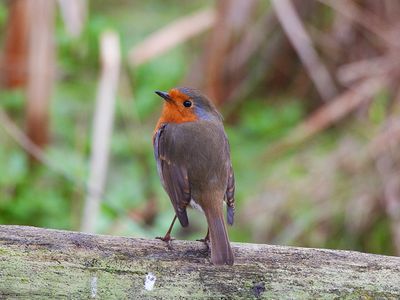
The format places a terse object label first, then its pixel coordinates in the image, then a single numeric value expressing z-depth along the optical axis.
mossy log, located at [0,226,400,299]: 3.83
